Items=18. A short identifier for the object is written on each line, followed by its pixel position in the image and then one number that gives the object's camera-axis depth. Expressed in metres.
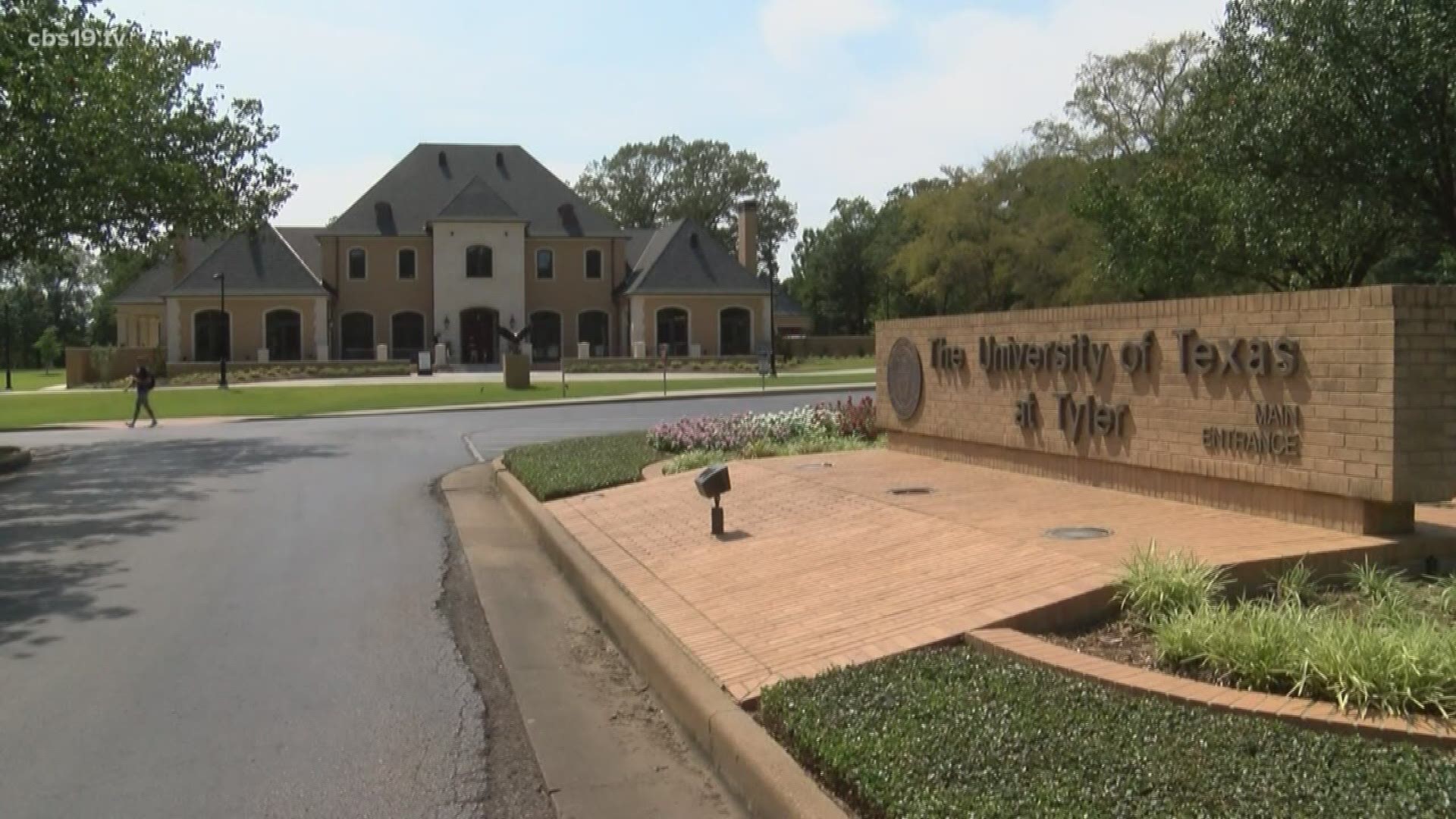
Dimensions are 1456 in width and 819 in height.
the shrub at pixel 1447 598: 7.25
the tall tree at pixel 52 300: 108.94
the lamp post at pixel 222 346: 56.28
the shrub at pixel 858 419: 18.80
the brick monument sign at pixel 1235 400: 8.42
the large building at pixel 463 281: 67.31
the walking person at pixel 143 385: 35.12
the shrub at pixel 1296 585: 7.56
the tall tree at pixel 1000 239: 56.75
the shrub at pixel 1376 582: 7.48
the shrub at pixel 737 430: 18.83
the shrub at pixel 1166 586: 7.17
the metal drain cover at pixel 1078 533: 9.30
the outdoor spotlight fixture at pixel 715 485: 11.33
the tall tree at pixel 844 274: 102.19
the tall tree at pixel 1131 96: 50.53
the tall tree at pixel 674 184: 107.00
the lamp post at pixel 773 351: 57.91
